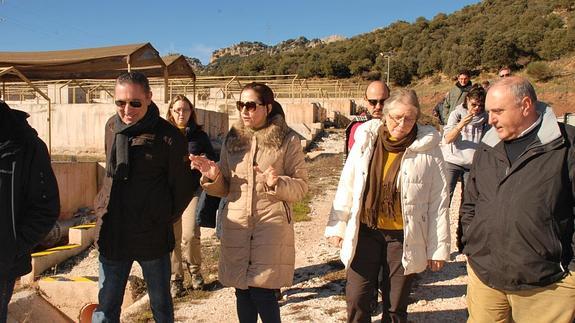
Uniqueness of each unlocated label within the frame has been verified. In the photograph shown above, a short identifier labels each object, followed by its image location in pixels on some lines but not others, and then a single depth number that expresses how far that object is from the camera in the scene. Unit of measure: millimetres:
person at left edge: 2252
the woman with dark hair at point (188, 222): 4246
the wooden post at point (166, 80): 12164
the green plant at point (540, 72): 35938
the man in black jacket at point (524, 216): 2211
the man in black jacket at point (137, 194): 2732
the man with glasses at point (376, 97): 3648
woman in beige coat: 2891
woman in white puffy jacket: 2879
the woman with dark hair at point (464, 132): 4621
